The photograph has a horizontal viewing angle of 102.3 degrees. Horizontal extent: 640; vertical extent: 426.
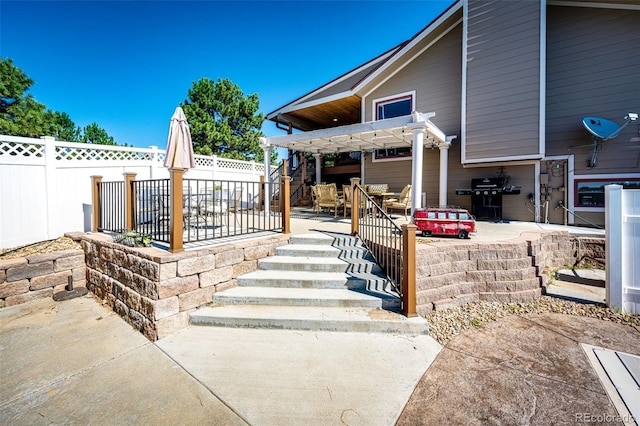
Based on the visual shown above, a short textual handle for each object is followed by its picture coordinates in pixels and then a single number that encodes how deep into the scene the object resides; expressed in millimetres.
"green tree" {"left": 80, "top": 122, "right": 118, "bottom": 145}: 25203
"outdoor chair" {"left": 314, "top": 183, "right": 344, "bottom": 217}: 7277
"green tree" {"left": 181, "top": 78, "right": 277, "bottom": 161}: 17250
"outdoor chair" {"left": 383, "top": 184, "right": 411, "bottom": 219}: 6785
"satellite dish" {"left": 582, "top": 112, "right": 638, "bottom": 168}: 5996
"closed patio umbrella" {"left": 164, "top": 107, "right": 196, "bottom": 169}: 3686
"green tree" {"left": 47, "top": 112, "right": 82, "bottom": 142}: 22297
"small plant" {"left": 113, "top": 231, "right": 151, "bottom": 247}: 3675
